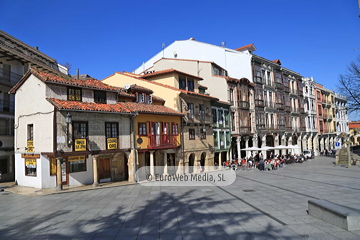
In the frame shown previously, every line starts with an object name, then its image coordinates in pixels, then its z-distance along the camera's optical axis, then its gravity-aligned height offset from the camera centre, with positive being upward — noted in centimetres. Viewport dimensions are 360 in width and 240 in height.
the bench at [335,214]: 839 -283
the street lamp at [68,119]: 1702 +133
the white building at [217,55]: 3994 +1220
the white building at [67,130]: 1771 +71
